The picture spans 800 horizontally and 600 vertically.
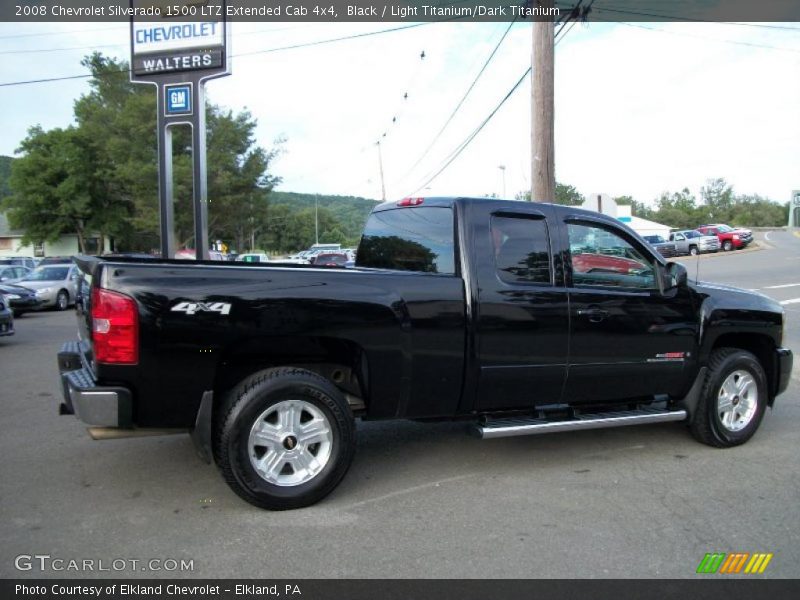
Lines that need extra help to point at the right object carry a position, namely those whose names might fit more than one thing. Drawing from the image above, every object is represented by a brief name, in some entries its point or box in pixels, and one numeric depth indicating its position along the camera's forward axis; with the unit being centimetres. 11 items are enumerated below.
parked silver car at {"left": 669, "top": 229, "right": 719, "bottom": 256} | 4099
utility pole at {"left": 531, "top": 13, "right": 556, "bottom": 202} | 1090
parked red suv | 4269
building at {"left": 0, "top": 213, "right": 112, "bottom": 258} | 5218
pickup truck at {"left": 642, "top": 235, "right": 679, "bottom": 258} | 3662
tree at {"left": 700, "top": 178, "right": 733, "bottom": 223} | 11674
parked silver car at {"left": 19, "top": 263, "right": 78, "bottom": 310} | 1922
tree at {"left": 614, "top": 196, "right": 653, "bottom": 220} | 11131
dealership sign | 1148
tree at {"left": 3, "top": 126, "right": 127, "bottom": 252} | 4556
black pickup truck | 373
